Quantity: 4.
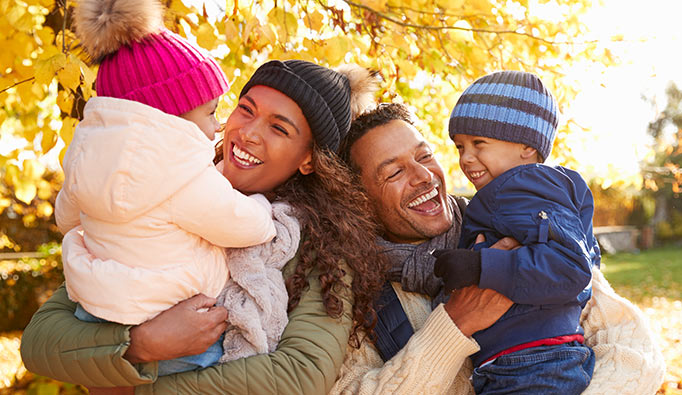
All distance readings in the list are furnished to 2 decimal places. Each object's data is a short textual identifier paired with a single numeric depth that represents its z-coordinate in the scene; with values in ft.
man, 7.05
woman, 5.91
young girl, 5.43
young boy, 6.50
